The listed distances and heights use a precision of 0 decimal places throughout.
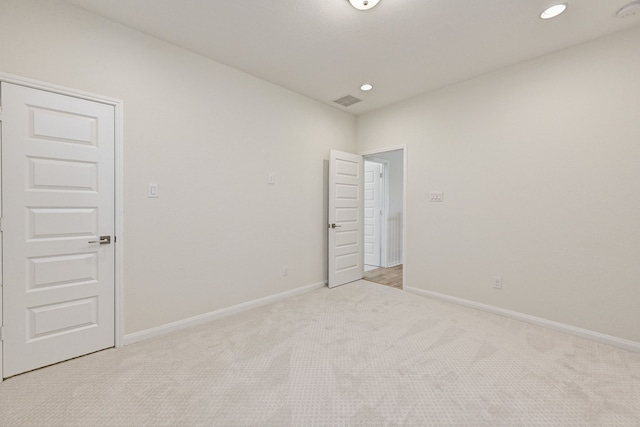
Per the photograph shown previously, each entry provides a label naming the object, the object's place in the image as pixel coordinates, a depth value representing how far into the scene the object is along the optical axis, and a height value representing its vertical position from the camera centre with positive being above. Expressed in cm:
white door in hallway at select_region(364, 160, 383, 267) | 538 +1
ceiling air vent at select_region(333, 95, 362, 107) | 380 +157
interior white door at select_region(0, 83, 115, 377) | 192 -13
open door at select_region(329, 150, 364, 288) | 401 -11
